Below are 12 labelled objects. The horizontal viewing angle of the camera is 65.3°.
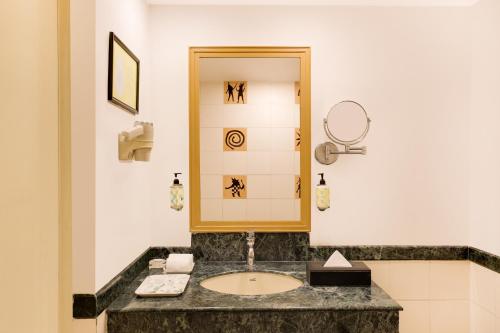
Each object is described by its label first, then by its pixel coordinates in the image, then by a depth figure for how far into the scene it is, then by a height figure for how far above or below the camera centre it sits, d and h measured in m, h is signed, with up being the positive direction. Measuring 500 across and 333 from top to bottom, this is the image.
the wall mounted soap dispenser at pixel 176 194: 2.05 -0.18
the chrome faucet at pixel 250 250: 2.00 -0.46
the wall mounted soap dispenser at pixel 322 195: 2.05 -0.18
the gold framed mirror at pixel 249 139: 2.12 +0.12
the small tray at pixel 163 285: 1.59 -0.54
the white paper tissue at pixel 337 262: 1.82 -0.47
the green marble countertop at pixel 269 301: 1.48 -0.56
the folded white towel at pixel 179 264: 1.91 -0.51
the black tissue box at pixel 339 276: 1.76 -0.52
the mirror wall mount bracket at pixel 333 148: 2.10 +0.07
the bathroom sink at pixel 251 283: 1.90 -0.61
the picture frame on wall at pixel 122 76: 1.51 +0.36
